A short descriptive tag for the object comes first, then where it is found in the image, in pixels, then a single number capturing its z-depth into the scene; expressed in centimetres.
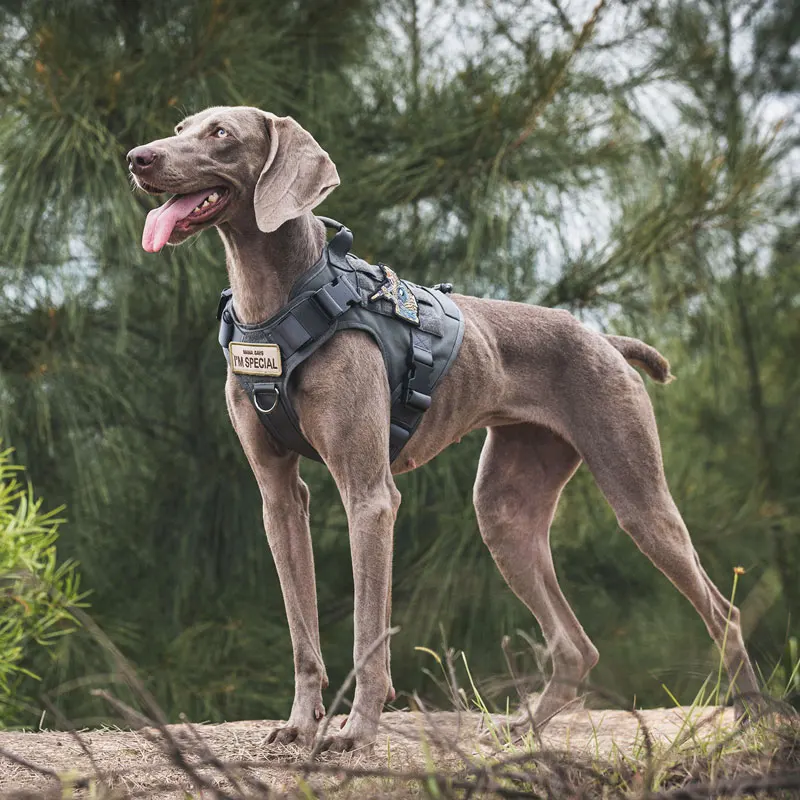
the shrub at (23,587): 367
